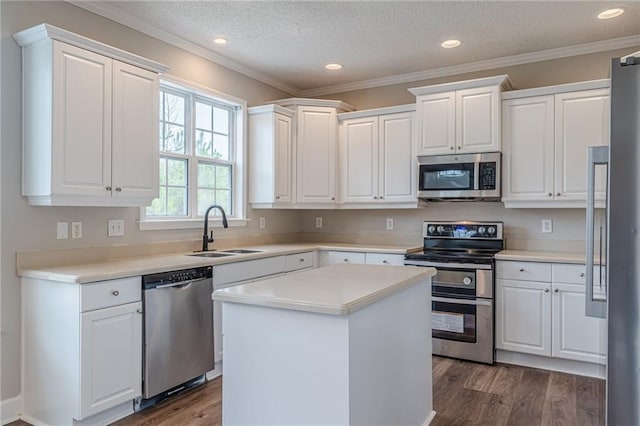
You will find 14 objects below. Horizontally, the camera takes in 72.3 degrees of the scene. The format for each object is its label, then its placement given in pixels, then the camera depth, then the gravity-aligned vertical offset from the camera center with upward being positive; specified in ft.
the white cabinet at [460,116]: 12.29 +2.79
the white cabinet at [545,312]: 10.61 -2.54
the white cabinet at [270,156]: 14.11 +1.78
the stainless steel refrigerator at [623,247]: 5.11 -0.40
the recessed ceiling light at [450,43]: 11.97 +4.66
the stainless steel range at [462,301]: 11.57 -2.43
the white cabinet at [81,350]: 7.64 -2.57
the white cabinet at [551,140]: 11.39 +1.93
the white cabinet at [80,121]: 8.13 +1.77
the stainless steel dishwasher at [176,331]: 8.74 -2.58
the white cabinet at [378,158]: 14.02 +1.77
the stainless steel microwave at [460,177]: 12.37 +1.02
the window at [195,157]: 11.75 +1.55
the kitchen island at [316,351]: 5.24 -1.82
